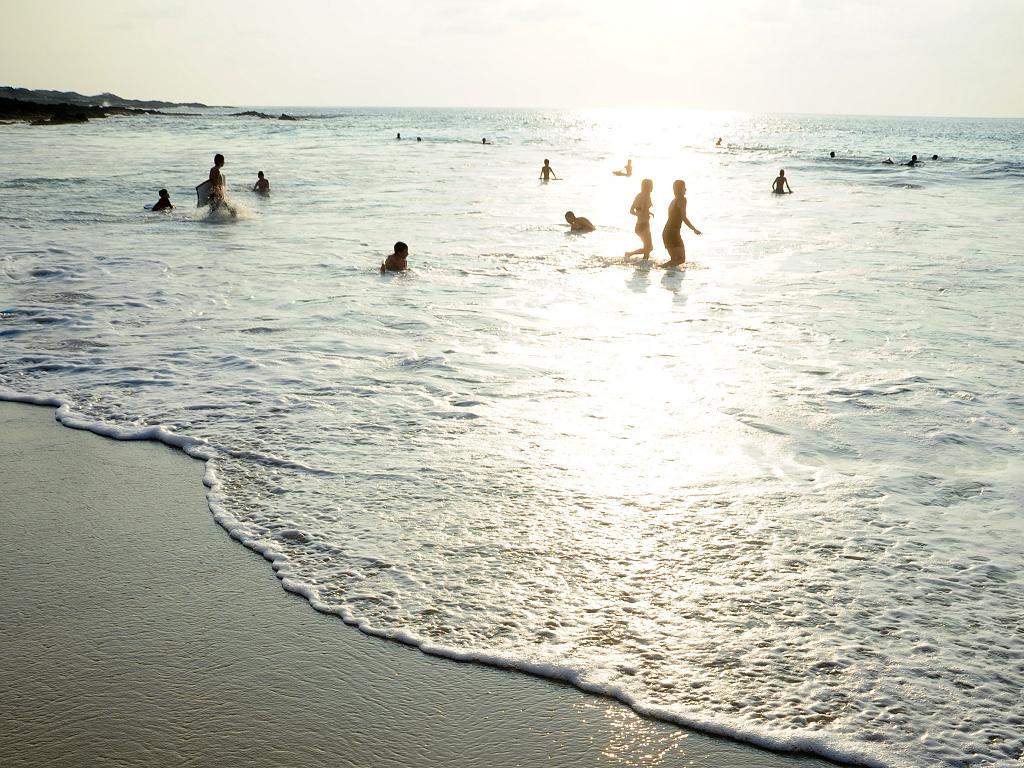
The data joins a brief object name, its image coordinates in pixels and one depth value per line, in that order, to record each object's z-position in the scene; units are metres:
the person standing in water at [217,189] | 20.33
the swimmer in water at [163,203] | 21.19
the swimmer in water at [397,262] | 14.09
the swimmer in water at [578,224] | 20.03
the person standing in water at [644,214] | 16.33
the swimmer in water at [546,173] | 34.38
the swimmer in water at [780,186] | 31.16
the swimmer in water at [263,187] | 26.30
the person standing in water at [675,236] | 15.65
